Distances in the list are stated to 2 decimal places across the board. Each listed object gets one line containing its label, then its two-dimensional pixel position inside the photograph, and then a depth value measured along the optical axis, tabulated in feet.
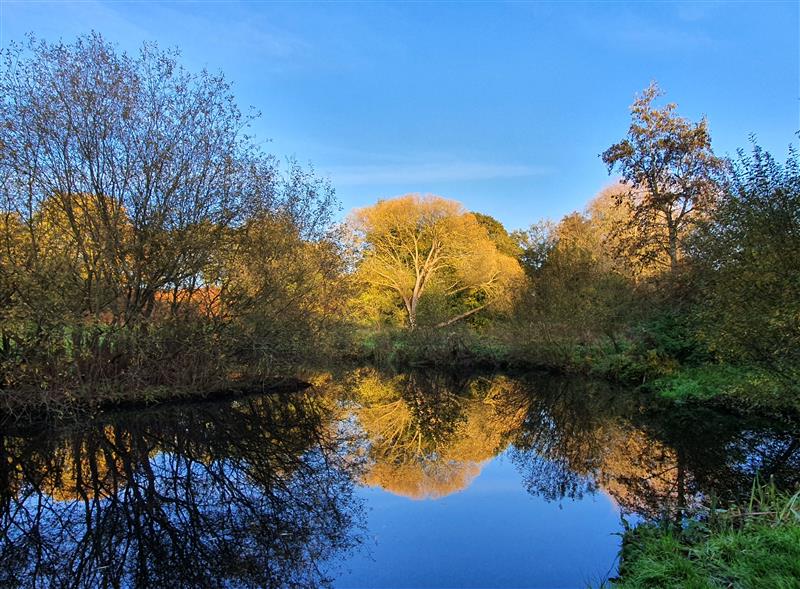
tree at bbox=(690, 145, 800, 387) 27.40
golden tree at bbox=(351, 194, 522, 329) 121.19
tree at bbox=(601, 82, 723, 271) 63.77
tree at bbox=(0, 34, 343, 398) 33.94
